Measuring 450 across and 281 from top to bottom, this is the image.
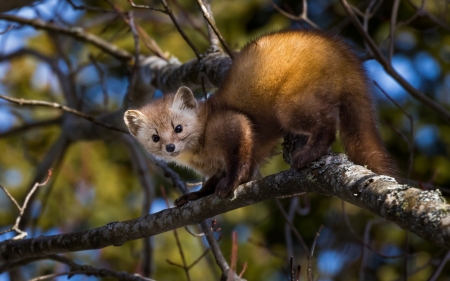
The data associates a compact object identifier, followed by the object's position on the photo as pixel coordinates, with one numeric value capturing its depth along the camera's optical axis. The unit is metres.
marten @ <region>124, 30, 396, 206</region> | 7.96
